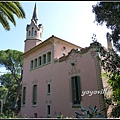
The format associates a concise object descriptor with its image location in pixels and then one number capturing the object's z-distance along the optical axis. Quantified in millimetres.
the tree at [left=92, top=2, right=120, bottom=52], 5289
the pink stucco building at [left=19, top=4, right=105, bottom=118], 10805
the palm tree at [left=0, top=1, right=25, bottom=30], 7689
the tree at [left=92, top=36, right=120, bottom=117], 5748
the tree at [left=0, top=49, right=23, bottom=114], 27109
